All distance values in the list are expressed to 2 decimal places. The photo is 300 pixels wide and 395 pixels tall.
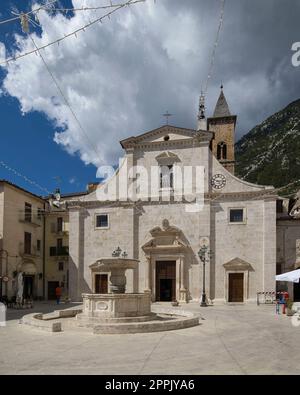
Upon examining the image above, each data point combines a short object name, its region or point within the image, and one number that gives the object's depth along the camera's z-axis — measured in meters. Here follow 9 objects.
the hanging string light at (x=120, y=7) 7.67
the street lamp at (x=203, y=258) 27.94
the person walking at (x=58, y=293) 30.81
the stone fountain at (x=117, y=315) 14.17
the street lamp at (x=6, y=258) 30.33
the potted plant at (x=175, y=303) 28.26
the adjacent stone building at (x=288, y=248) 30.81
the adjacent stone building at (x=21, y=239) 31.28
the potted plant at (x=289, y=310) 20.99
